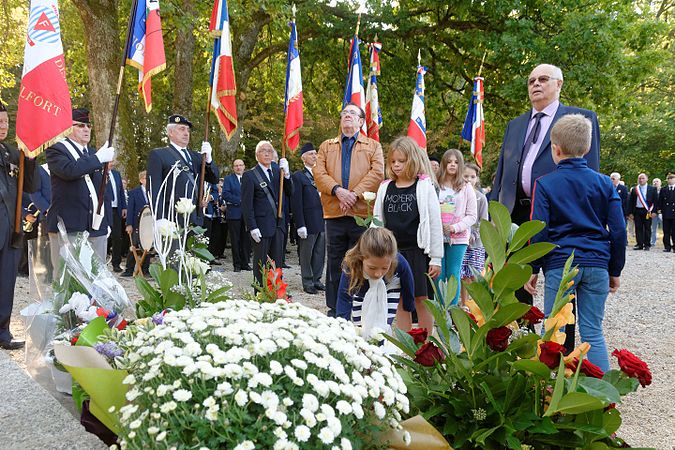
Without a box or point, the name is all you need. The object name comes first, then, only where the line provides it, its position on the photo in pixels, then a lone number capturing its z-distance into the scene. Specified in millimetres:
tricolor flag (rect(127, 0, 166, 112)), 5293
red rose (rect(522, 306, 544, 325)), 1962
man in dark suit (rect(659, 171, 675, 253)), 16531
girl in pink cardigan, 5801
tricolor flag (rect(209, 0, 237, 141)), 6141
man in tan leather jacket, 5430
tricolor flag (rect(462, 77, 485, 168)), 11328
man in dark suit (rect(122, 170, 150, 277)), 10000
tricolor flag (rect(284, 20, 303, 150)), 7434
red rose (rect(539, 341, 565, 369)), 1732
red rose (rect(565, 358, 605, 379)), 1786
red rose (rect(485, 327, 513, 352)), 1803
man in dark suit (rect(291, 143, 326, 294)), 8656
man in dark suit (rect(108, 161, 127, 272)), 10506
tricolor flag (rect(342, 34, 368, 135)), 8711
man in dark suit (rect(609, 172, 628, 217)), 17078
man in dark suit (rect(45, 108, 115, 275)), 5305
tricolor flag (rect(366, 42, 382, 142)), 10250
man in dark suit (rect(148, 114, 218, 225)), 6031
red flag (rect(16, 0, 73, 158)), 4645
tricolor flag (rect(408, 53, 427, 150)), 9398
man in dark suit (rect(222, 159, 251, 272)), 11297
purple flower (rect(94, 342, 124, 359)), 2441
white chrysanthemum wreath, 1439
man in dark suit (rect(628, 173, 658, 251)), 17406
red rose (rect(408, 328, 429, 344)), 2104
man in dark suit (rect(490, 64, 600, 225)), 3951
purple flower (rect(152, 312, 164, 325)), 2777
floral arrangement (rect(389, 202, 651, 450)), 1749
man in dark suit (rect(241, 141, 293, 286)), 7727
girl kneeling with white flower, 3666
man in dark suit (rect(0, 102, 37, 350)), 4812
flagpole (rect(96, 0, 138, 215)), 5027
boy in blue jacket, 3338
